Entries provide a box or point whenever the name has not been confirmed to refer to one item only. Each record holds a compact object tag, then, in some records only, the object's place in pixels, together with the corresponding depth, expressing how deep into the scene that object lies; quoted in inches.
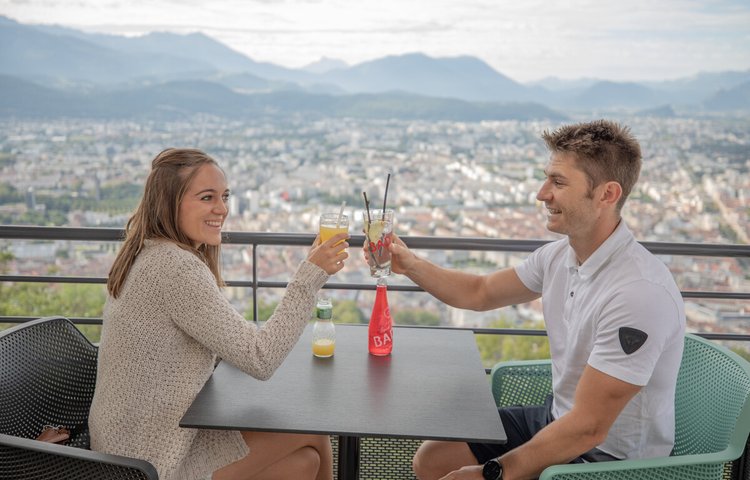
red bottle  78.2
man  64.6
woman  67.4
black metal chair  59.3
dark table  61.7
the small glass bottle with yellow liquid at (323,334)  78.9
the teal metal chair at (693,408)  62.1
